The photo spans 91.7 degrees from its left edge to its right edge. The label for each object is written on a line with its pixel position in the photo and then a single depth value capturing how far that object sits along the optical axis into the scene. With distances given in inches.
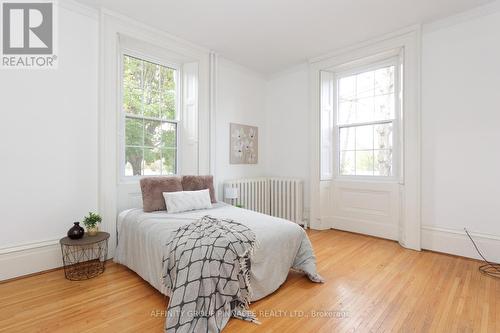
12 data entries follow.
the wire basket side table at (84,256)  94.7
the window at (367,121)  146.4
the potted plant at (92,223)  100.2
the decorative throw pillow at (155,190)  111.9
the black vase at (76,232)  95.4
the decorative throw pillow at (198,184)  128.5
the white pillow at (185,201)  112.0
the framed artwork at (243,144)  173.0
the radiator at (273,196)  166.9
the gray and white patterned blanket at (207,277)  63.4
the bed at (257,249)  81.7
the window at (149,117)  130.9
